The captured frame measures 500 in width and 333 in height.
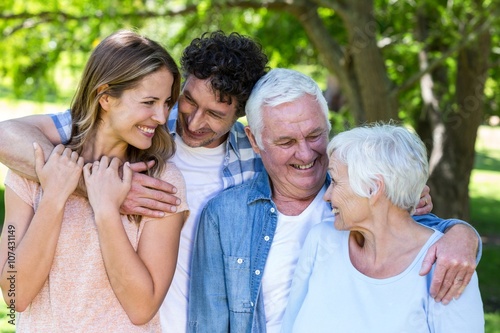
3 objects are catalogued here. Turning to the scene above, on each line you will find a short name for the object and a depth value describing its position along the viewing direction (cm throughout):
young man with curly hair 277
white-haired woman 227
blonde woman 230
